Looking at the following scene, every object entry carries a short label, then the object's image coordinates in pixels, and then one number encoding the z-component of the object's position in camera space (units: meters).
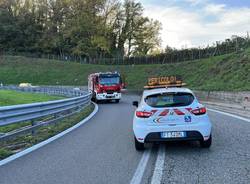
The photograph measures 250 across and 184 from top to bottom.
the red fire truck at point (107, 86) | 17.44
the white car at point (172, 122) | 4.61
